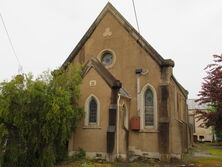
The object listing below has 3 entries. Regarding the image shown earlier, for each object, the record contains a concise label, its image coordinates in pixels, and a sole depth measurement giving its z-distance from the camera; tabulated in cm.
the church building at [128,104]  1417
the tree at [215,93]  991
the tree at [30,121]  1188
